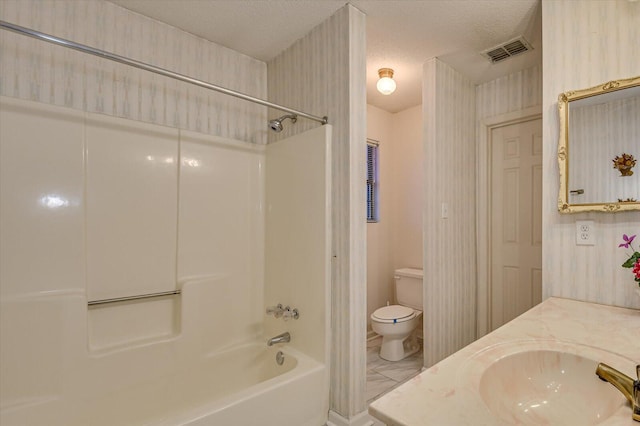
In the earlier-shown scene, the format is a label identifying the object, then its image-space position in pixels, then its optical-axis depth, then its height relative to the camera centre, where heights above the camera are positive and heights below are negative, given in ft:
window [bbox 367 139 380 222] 11.38 +1.10
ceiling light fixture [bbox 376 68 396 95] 8.31 +3.36
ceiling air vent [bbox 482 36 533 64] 7.32 +3.83
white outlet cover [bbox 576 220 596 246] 4.96 -0.28
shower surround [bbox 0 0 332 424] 5.08 -0.14
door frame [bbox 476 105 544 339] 9.31 -0.30
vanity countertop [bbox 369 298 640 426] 2.07 -1.26
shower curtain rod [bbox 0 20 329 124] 3.72 +2.05
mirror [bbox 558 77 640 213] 4.69 +1.01
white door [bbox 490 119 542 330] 8.62 -0.14
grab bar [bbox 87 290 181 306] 5.70 -1.53
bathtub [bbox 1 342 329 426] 4.74 -3.09
